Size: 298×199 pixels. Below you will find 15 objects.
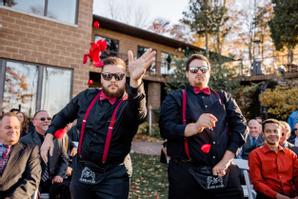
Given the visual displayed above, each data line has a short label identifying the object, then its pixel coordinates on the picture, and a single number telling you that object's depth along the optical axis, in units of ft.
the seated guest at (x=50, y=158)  14.71
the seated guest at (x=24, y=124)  16.24
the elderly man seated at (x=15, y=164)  10.04
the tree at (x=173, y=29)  90.89
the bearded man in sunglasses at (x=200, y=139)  8.02
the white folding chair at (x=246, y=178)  13.65
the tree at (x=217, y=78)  49.44
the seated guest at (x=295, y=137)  18.97
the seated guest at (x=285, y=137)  14.75
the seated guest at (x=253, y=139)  18.63
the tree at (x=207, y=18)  82.80
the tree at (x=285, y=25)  54.90
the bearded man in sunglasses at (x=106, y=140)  8.26
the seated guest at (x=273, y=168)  12.24
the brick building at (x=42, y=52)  29.48
